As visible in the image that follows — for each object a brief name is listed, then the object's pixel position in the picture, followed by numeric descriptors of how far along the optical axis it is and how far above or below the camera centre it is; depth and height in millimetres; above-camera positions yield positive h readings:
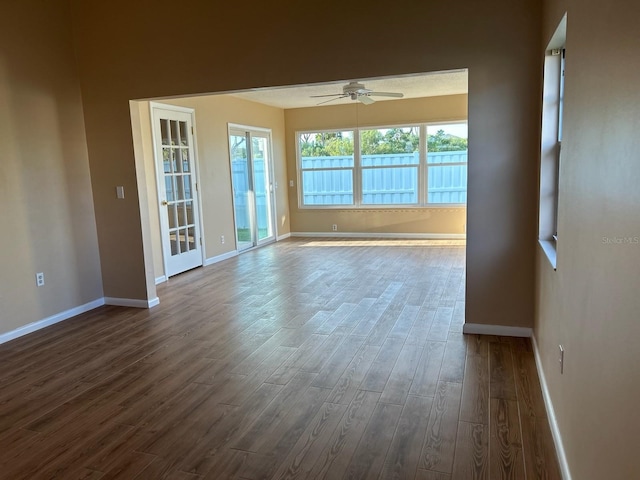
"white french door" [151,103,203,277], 5777 -53
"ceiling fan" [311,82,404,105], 5715 +1097
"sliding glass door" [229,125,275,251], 7562 -86
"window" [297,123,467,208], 8258 +170
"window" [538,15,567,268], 2973 +147
